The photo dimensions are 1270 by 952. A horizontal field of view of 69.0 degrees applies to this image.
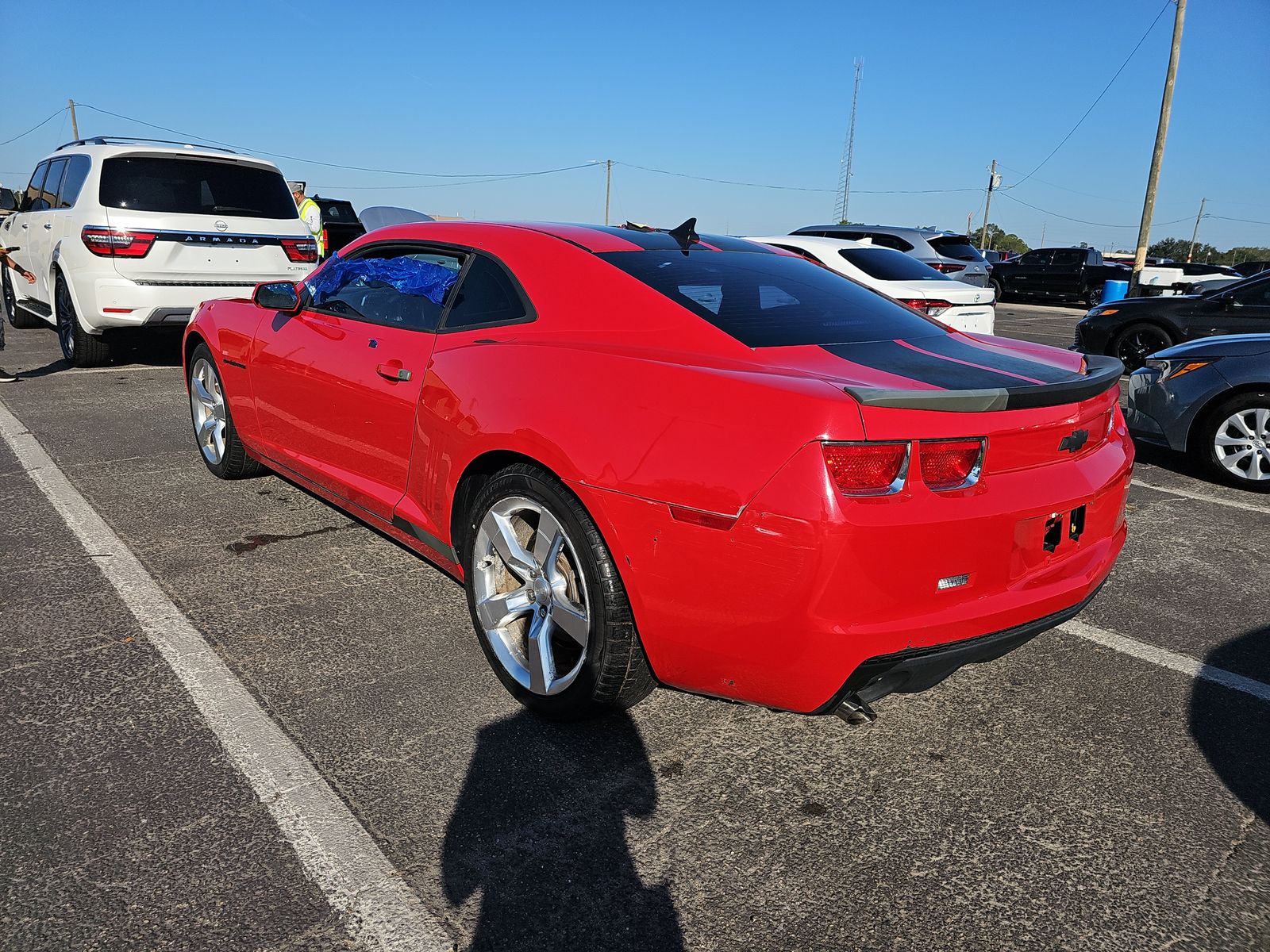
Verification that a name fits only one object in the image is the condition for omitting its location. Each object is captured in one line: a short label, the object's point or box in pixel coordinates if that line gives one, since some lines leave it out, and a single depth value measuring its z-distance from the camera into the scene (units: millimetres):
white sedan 8039
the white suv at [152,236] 7770
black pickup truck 24594
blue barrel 21344
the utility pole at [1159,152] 21078
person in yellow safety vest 11922
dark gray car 5742
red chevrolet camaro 2146
